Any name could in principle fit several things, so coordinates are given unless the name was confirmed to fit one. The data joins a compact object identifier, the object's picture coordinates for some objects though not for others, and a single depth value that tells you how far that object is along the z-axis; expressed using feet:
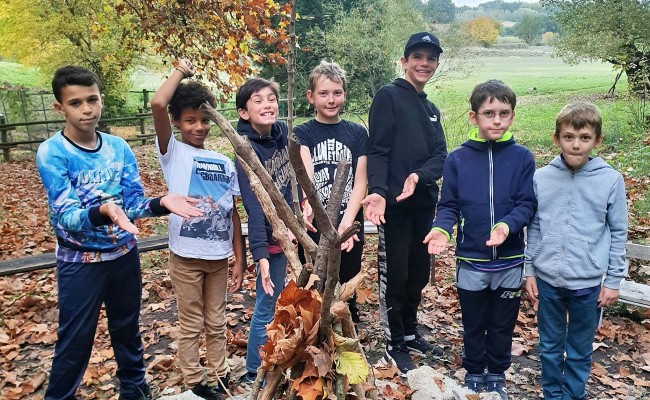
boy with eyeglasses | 9.55
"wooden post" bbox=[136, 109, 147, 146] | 54.50
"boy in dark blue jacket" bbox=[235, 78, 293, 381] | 9.52
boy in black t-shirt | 11.06
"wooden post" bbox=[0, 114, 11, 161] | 42.83
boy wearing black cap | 10.88
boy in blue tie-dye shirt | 8.45
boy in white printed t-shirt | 9.24
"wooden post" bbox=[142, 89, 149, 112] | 61.26
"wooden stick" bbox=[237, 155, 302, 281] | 6.65
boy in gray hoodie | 9.23
